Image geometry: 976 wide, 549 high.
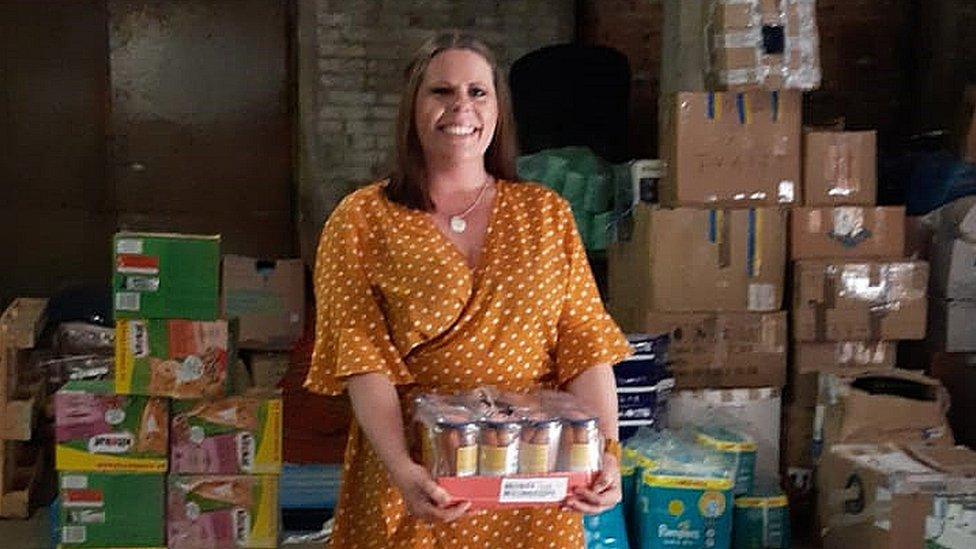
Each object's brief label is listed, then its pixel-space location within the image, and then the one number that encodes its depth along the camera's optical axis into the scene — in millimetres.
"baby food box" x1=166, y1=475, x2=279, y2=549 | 3619
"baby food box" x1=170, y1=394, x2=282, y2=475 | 3580
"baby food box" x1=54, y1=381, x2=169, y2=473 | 3549
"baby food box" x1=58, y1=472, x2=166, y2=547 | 3566
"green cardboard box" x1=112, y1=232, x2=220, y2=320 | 3434
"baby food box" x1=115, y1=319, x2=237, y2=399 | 3488
